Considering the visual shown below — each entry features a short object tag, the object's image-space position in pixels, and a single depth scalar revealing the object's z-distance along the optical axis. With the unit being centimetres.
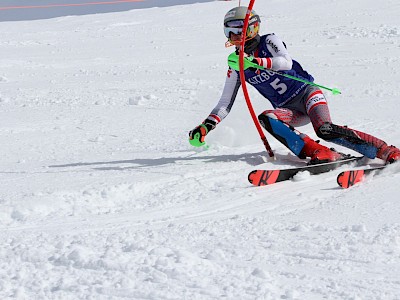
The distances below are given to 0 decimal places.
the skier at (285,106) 1048
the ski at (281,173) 938
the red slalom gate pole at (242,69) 1036
